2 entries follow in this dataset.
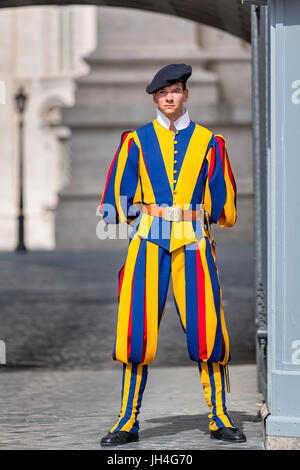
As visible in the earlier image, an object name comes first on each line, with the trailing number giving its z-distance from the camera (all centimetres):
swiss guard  887
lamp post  4534
